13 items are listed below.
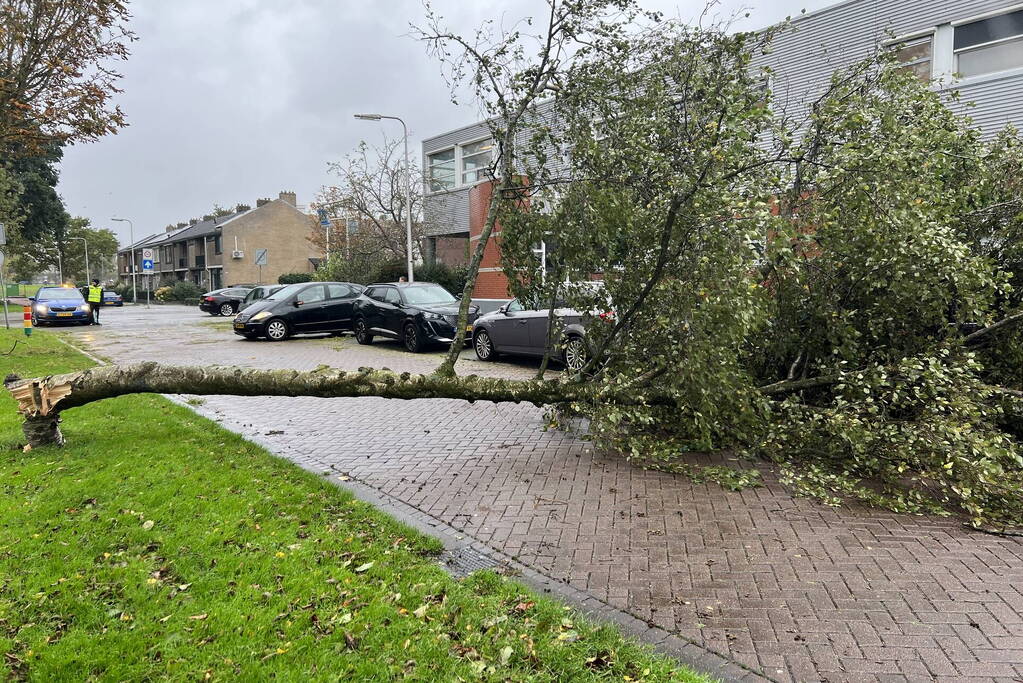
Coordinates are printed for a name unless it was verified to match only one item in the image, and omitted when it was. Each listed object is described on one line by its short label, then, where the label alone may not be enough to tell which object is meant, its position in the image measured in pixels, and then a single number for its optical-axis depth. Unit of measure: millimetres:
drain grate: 3885
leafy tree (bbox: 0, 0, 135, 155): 9828
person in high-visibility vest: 26328
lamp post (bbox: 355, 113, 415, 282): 23855
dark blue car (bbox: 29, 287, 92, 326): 26094
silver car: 12242
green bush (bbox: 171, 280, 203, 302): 55562
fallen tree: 5992
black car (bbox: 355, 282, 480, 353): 15031
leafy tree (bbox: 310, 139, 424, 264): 30750
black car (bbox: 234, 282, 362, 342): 18438
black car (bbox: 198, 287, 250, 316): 36275
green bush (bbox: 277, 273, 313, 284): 41488
